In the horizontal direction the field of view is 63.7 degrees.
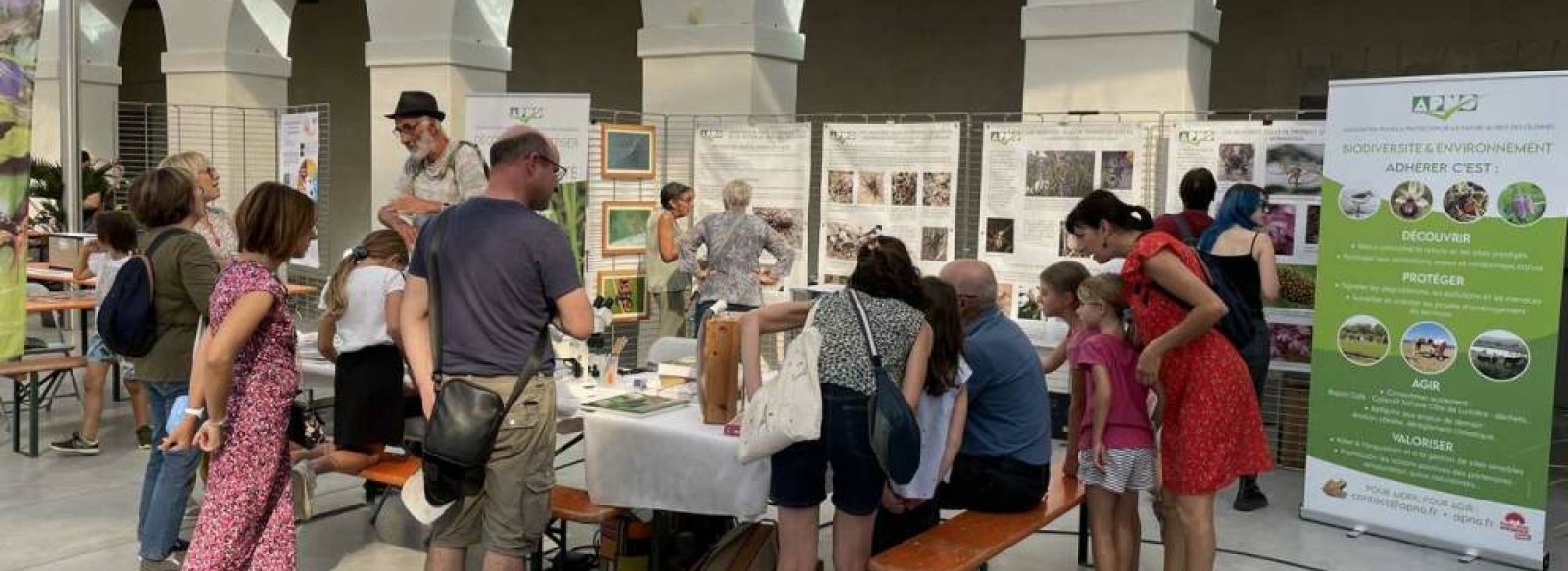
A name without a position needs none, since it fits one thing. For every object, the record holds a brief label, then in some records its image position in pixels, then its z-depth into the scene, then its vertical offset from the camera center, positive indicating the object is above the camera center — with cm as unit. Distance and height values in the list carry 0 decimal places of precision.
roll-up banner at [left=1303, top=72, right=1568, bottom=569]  476 -29
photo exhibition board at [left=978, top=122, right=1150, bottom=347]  648 +19
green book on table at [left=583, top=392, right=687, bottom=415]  404 -63
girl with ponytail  432 -52
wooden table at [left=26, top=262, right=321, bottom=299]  816 -55
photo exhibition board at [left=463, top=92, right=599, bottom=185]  797 +58
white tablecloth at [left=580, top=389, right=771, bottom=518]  369 -77
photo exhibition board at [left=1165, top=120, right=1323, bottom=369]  604 +22
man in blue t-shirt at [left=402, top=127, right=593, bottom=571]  326 -27
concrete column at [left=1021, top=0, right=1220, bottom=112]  663 +93
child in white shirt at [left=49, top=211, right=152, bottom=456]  562 -85
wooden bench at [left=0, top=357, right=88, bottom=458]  606 -90
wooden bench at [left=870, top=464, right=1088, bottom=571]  352 -94
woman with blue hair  532 -7
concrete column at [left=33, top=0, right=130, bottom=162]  1303 +108
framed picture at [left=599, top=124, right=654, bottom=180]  833 +38
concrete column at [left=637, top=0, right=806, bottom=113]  858 +110
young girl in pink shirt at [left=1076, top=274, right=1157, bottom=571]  386 -62
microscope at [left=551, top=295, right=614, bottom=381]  487 -56
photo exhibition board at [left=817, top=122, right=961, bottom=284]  711 +17
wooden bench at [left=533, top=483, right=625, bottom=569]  386 -93
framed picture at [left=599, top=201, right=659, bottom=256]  839 -11
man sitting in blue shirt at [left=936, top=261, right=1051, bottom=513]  393 -60
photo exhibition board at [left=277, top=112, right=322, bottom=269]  1000 +39
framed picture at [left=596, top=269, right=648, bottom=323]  845 -56
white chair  538 -59
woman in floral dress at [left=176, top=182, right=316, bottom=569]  339 -57
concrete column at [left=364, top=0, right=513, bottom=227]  946 +112
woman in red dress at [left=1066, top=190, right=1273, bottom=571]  373 -47
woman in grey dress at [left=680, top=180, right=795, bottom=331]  729 -21
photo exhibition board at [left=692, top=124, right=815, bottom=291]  779 +28
